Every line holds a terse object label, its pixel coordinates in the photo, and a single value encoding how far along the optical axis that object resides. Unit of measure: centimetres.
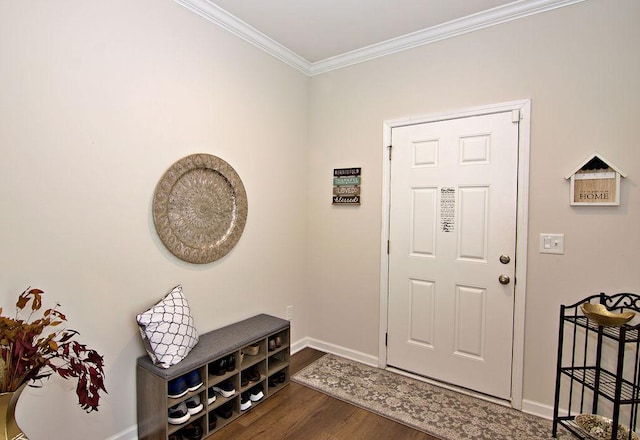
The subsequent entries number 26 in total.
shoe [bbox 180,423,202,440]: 191
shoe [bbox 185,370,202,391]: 192
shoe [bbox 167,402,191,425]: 184
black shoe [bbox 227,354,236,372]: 219
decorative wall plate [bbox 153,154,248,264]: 206
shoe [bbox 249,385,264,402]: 231
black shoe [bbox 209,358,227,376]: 212
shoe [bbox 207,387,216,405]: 205
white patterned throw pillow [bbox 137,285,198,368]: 182
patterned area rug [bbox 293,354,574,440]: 204
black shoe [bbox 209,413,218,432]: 204
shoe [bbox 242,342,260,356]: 236
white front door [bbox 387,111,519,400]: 229
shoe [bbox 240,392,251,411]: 222
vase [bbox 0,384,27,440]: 116
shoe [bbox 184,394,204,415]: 192
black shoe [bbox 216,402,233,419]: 213
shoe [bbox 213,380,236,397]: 213
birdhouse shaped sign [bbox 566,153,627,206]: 194
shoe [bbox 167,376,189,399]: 183
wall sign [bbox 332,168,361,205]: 293
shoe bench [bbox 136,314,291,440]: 180
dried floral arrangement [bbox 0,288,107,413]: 120
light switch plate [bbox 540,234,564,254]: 211
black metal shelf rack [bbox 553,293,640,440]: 188
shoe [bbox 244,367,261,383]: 234
